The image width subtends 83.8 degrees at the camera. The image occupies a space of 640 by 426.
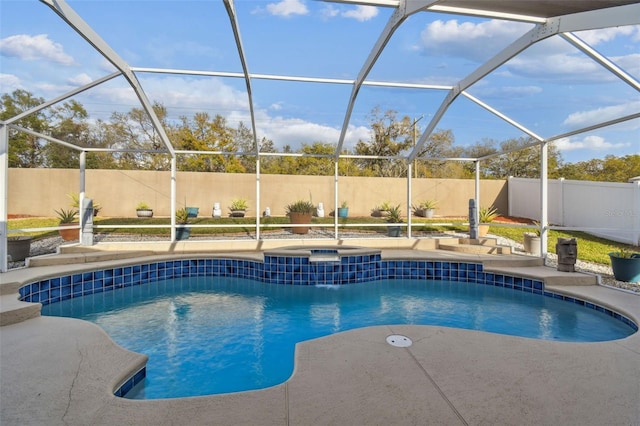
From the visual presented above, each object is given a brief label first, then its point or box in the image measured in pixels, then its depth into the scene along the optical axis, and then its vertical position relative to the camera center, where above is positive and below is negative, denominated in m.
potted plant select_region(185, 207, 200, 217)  13.08 -0.01
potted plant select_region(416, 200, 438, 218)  13.91 +0.09
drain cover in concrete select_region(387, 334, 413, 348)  3.17 -1.19
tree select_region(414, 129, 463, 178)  19.36 +2.49
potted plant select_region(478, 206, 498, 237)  10.48 -0.27
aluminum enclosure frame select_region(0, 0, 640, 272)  4.30 +2.51
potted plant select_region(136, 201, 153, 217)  12.32 -0.01
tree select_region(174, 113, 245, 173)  16.17 +3.27
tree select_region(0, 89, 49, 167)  6.68 +1.86
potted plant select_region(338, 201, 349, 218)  13.80 -0.02
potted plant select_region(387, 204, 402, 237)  10.59 -0.53
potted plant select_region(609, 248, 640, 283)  6.04 -0.96
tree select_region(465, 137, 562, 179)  20.50 +2.77
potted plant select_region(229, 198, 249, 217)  12.97 +0.09
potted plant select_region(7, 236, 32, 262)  6.81 -0.72
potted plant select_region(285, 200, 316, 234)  10.84 -0.14
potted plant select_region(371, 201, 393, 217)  14.51 +0.06
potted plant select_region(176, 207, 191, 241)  9.55 -0.54
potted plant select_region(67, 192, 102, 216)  9.83 +0.27
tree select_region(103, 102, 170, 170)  9.26 +2.27
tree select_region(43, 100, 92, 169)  7.65 +1.94
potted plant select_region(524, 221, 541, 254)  8.83 -0.81
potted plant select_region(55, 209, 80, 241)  8.84 -0.48
